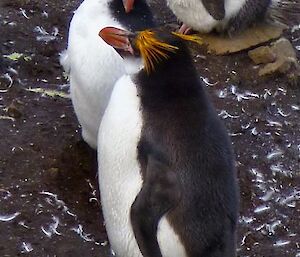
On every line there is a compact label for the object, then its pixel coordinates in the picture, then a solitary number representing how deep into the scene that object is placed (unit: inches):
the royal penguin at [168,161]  224.7
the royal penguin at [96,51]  289.3
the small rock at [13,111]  320.5
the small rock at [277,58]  368.8
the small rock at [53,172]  297.1
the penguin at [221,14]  389.1
